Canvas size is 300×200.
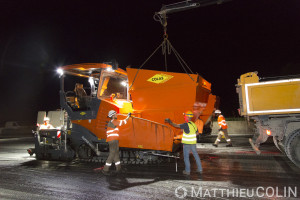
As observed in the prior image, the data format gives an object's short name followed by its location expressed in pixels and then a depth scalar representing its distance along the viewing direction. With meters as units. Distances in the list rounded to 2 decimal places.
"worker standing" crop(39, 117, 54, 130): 8.57
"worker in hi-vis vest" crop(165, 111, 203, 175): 5.71
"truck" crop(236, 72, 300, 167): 5.73
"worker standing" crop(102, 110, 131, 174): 5.98
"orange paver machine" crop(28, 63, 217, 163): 6.17
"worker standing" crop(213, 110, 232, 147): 9.85
